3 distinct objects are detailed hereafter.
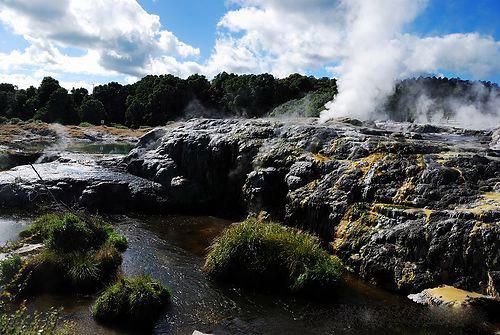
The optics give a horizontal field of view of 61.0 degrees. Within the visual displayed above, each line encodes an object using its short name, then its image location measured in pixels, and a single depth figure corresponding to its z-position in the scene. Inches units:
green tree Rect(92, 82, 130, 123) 4448.8
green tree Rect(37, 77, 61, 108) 4160.9
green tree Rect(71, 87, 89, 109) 4483.8
